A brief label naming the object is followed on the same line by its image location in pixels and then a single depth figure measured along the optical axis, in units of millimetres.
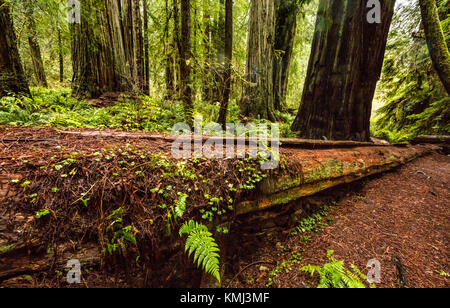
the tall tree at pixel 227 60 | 4258
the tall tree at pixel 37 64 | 10633
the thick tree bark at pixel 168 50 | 5109
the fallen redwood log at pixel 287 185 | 1293
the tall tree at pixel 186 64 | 3748
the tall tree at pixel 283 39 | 8039
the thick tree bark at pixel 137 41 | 5500
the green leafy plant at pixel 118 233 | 1515
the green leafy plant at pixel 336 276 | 1702
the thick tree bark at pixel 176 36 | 5059
